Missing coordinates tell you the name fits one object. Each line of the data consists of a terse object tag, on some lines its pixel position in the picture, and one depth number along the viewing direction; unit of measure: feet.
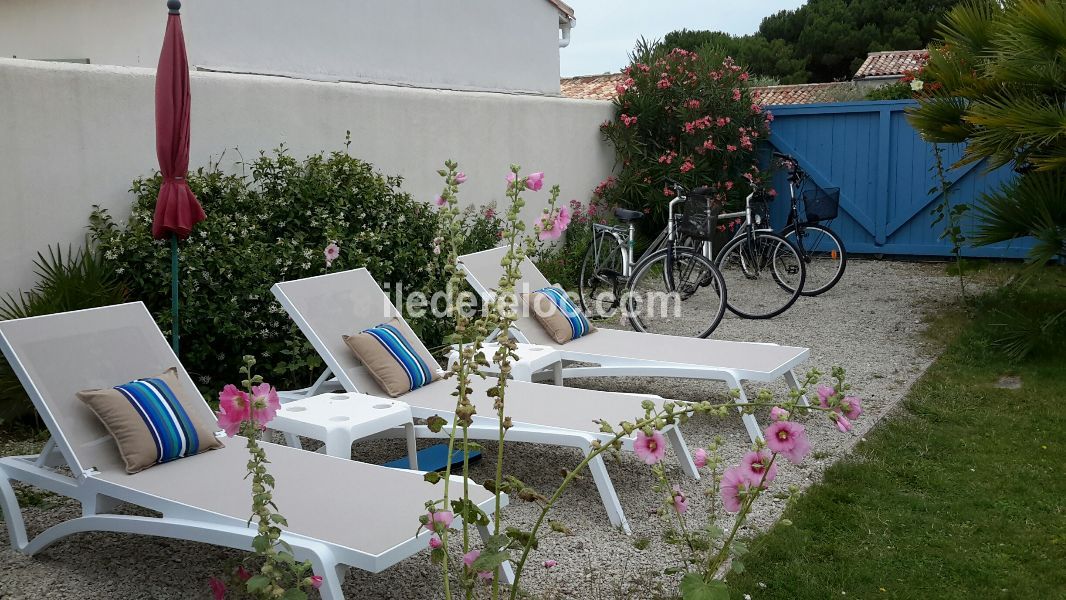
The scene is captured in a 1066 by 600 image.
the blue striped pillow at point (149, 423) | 12.59
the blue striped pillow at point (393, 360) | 16.72
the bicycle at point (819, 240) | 31.48
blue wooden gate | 38.32
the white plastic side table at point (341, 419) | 14.05
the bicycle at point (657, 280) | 25.86
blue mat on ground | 15.70
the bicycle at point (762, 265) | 28.86
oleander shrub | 37.42
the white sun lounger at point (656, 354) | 18.21
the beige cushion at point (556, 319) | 20.76
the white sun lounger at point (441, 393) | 14.33
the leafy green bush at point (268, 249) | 19.12
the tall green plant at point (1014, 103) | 22.35
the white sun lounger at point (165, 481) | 10.47
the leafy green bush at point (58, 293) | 17.21
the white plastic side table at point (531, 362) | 18.42
